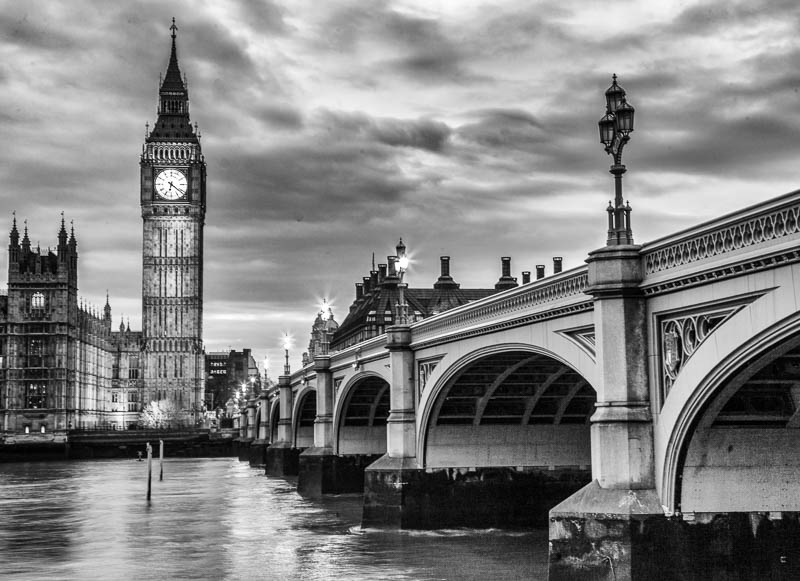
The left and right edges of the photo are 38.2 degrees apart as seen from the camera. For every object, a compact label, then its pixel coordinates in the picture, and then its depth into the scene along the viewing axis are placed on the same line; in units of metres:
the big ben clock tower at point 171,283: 192.00
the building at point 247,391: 171.05
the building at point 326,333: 61.84
